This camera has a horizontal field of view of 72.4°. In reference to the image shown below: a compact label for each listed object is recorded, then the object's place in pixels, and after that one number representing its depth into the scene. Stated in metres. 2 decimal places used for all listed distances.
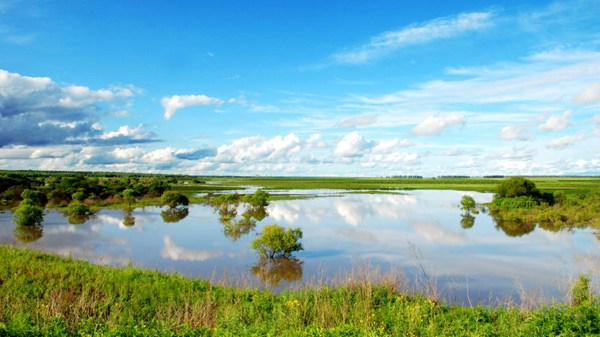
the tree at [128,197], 47.76
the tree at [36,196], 44.19
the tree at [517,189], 44.25
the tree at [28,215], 30.62
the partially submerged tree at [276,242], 21.95
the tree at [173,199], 44.03
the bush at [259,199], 43.47
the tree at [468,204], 43.78
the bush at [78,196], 46.78
